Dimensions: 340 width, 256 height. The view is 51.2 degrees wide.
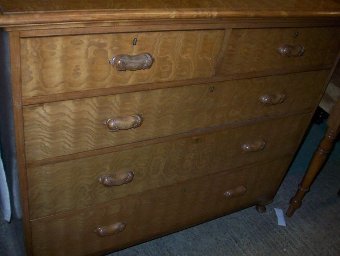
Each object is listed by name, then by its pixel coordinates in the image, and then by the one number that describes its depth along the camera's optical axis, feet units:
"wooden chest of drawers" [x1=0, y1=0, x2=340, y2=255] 2.41
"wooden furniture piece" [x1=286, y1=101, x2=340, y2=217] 4.47
